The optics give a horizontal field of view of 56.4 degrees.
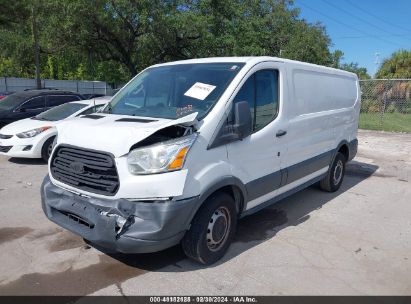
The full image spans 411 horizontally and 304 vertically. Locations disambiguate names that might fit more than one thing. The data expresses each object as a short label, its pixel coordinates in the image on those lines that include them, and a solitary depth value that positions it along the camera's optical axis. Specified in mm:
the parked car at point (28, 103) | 10117
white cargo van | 3336
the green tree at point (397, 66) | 34875
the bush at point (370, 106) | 20375
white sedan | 8203
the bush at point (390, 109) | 22366
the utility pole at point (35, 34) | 21366
